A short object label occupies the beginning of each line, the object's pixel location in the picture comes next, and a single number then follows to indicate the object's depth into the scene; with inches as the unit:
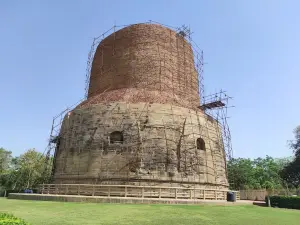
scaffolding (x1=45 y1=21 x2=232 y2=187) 882.8
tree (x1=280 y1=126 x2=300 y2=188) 1298.5
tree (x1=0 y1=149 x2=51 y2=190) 1305.4
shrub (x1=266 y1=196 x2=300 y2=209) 738.8
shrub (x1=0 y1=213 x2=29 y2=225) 198.7
